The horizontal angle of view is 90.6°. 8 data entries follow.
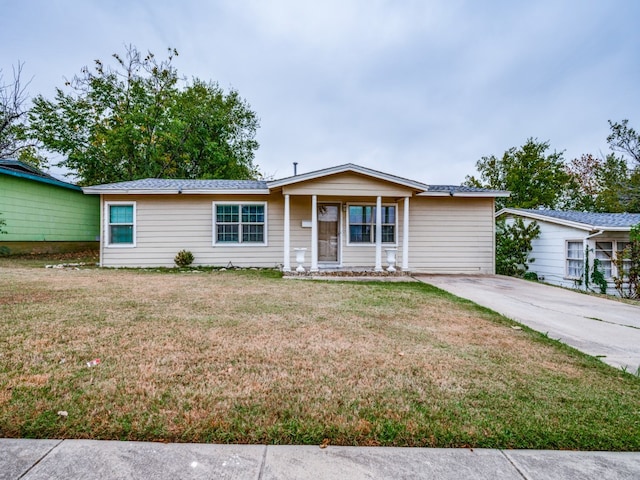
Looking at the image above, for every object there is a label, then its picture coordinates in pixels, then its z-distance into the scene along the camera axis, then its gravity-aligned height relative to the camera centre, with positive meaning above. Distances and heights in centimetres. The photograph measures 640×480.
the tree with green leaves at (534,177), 2392 +471
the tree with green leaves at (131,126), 1883 +678
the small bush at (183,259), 1034 -78
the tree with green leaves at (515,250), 1162 -44
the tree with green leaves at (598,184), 2022 +410
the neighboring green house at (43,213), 1223 +90
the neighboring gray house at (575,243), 963 -16
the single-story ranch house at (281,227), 1055 +30
